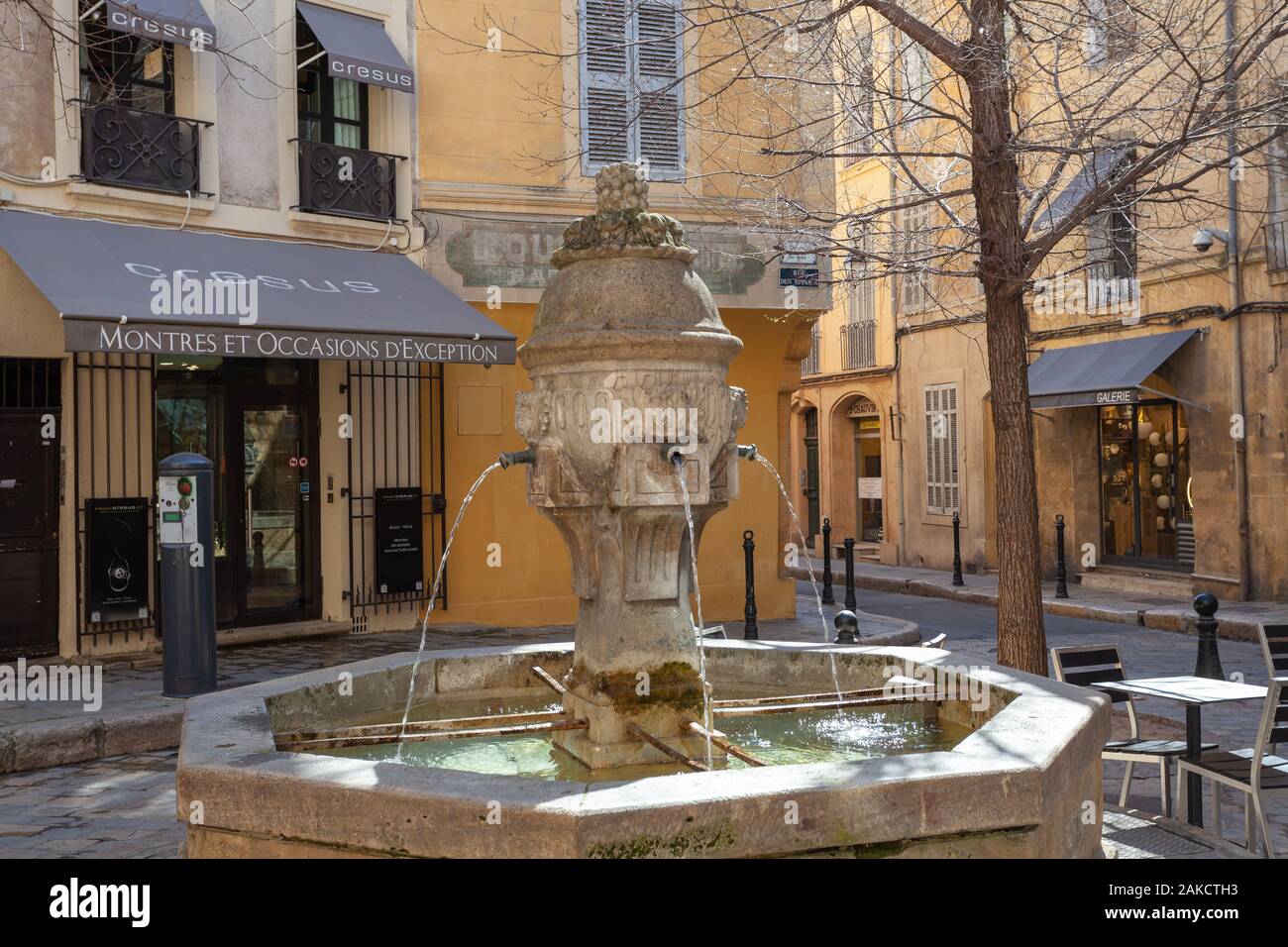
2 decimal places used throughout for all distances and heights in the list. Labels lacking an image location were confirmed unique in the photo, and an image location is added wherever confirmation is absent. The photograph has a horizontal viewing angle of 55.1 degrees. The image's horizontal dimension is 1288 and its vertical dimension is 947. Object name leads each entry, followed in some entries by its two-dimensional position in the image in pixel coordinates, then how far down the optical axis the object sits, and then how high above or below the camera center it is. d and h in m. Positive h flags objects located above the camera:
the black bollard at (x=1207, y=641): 9.13 -1.07
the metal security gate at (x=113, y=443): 10.77 +0.69
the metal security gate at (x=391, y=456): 12.57 +0.61
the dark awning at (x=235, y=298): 9.70 +1.91
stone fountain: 3.72 -0.84
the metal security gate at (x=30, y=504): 10.38 +0.15
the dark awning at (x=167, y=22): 10.19 +4.27
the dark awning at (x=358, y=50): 11.88 +4.57
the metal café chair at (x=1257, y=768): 5.28 -1.23
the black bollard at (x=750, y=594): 12.26 -0.88
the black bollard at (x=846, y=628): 9.12 -0.91
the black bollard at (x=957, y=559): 18.14 -0.84
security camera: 15.20 +3.21
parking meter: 8.71 -0.40
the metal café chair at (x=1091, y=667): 6.73 -0.93
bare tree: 7.84 +2.50
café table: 5.67 -0.93
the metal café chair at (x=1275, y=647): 6.80 -0.84
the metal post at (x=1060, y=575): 16.17 -0.97
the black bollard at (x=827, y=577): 15.02 -0.87
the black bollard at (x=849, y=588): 13.74 -0.94
